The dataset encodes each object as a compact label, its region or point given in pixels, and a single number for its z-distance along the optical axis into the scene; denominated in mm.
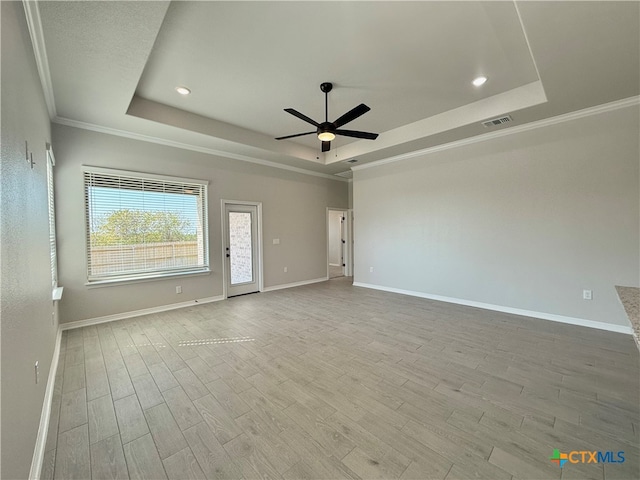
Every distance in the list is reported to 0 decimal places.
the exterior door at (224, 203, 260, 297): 5566
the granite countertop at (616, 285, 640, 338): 1333
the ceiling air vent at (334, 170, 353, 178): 7282
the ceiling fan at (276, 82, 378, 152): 3032
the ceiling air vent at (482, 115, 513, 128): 3847
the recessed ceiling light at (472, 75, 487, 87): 3281
